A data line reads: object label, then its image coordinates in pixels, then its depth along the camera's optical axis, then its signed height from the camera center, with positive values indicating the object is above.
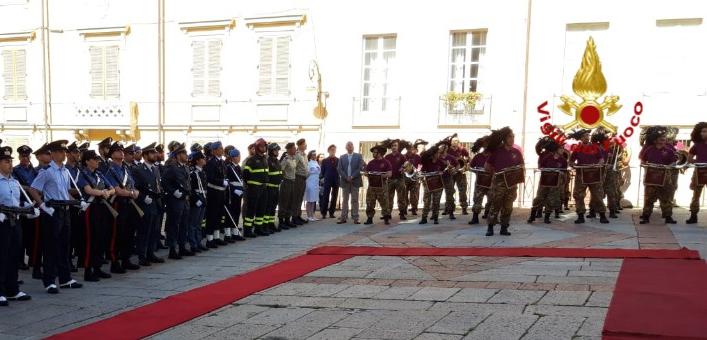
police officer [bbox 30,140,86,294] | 8.01 -1.15
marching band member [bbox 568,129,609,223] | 12.16 -0.81
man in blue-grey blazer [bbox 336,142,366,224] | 13.78 -1.16
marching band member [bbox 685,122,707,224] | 11.67 -0.42
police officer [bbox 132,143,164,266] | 9.64 -1.27
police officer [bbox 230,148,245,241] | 11.77 -1.27
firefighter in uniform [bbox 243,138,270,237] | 12.26 -1.16
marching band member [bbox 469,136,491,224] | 13.02 -1.08
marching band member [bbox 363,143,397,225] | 13.45 -1.10
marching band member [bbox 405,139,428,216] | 14.36 -1.31
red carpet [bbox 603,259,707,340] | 5.34 -1.65
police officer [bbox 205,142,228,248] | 11.17 -1.27
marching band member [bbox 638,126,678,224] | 11.90 -0.68
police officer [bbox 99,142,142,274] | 9.18 -1.37
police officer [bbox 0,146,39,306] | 7.38 -1.40
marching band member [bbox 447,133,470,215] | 14.39 -1.02
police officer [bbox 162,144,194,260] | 10.01 -1.25
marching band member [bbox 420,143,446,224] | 13.21 -0.95
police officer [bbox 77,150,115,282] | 8.75 -1.36
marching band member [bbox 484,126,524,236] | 10.95 -0.72
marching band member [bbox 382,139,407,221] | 13.85 -0.94
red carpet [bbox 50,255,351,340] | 6.28 -2.10
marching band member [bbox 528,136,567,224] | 12.24 -0.82
